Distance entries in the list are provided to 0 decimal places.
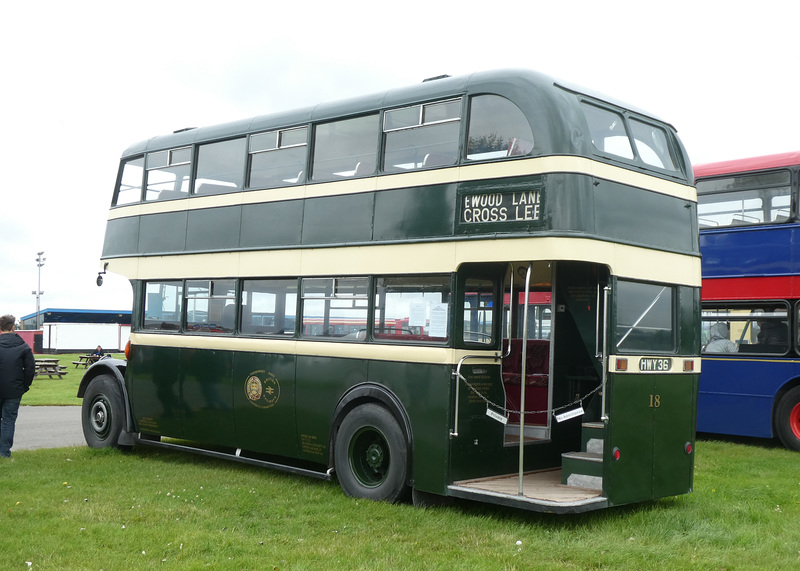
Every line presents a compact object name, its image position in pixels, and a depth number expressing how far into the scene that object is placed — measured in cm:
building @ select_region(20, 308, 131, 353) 5897
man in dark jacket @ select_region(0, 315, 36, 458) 1182
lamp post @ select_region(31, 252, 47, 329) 6022
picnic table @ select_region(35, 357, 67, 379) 3212
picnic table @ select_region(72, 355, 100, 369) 3194
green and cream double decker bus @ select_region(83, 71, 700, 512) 869
